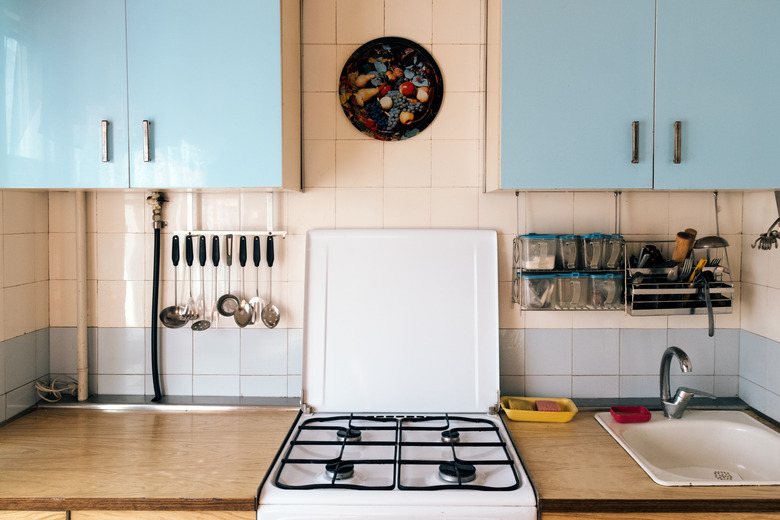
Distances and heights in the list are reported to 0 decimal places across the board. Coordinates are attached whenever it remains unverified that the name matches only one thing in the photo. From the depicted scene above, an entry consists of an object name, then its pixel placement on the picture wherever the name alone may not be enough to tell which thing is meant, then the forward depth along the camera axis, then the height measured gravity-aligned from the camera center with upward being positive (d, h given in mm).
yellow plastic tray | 1794 -563
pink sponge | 1850 -550
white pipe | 1972 -222
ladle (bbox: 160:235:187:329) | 1981 -263
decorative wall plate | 1927 +566
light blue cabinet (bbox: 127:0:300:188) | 1589 +453
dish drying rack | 1791 -146
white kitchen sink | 1719 -647
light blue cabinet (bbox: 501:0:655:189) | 1604 +453
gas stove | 1890 -297
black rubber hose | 1956 -226
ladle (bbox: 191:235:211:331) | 1953 -201
